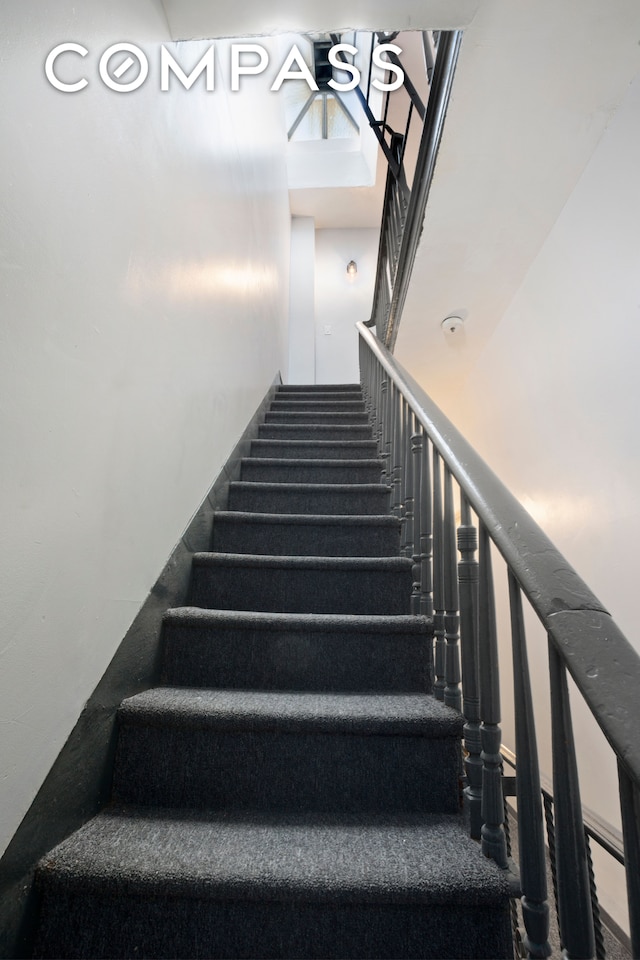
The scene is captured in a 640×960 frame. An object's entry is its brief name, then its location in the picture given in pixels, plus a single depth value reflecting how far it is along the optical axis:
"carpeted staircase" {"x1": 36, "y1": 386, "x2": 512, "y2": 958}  0.84
